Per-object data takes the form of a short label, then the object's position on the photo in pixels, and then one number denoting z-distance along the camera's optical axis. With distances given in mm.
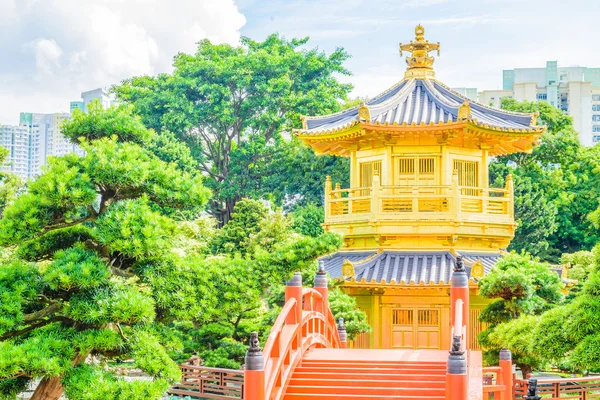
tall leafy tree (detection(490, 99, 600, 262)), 29164
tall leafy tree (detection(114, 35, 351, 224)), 34875
